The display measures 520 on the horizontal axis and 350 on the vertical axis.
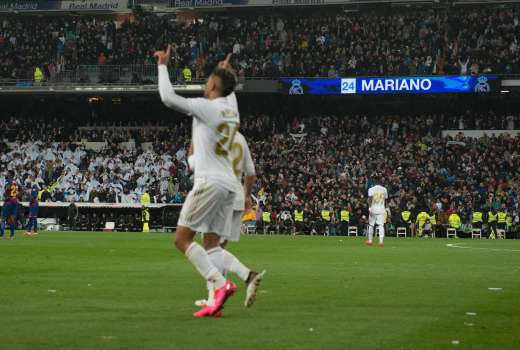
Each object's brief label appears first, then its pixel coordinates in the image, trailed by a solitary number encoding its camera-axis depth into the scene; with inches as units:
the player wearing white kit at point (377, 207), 1323.8
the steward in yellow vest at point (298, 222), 1925.4
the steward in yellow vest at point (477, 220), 1809.8
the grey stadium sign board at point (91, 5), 2490.2
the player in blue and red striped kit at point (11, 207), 1366.9
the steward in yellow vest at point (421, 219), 1834.4
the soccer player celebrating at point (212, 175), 405.1
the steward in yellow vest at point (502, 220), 1780.3
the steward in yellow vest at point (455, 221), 1814.7
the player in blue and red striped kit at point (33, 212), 1529.3
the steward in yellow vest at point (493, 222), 1788.9
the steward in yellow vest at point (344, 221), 1891.0
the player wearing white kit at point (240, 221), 428.1
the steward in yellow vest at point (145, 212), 1939.0
